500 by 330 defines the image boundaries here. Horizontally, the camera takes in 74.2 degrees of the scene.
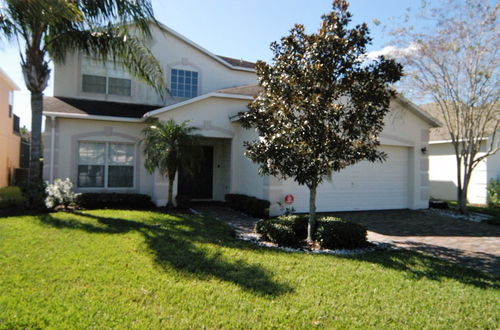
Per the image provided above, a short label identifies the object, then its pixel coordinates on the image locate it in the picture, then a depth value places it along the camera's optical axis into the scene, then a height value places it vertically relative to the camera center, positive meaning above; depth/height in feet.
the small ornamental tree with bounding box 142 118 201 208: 36.50 +1.99
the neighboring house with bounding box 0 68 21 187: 57.06 +5.40
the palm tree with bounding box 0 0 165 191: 33.73 +13.87
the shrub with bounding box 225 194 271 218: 37.09 -4.27
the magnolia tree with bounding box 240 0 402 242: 23.93 +5.43
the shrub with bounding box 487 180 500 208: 54.44 -2.97
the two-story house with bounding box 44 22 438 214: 42.09 +2.74
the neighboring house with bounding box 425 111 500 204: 57.67 +0.80
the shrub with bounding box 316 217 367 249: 25.02 -4.88
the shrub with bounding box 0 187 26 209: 38.29 -4.28
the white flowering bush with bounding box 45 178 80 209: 37.45 -3.46
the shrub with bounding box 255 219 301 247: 26.05 -5.03
